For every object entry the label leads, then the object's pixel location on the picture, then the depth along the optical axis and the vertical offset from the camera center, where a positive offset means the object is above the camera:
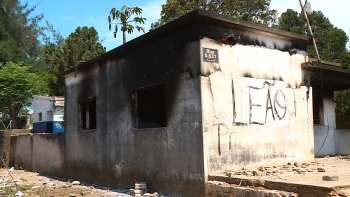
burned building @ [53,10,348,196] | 7.12 +0.54
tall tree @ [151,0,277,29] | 26.75 +8.90
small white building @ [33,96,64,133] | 21.08 +1.07
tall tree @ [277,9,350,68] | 23.64 +6.21
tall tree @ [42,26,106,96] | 27.33 +5.98
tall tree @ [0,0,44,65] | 32.64 +9.28
